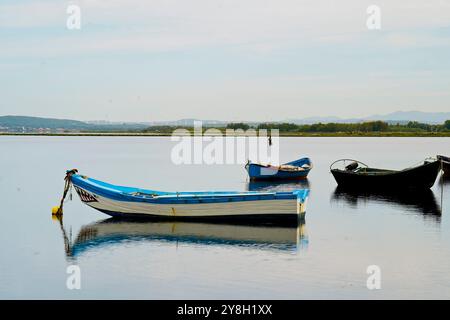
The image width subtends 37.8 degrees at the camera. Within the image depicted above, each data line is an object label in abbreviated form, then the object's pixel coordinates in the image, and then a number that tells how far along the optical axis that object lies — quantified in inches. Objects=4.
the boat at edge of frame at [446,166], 1676.9
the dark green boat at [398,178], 1286.9
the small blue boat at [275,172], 1599.4
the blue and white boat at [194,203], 880.9
